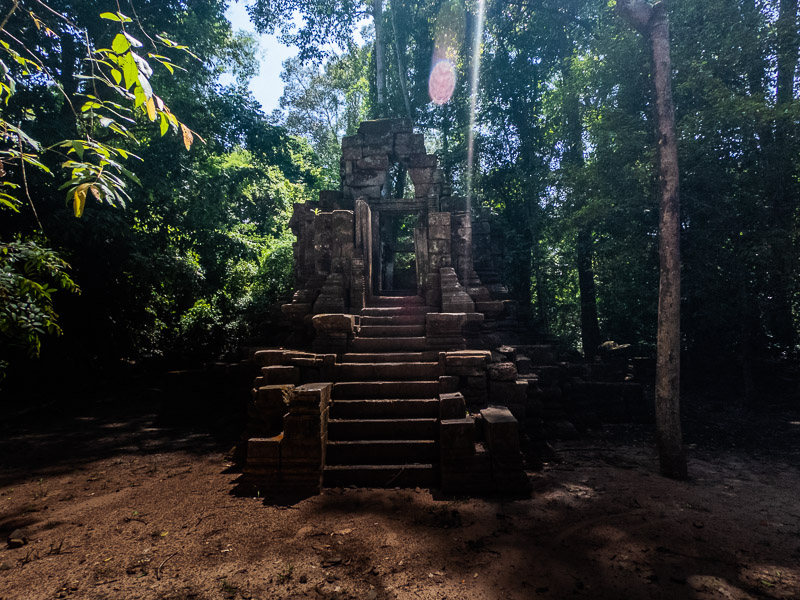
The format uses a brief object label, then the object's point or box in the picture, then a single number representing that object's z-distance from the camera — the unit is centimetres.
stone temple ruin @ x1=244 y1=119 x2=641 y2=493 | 471
